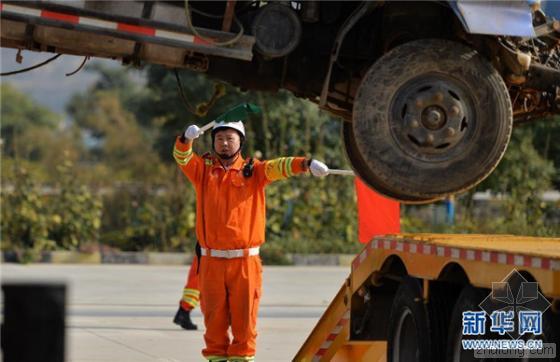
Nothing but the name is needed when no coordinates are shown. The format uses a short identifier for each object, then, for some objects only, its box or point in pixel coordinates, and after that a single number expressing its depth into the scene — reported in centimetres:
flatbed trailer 1122
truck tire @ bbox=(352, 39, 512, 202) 1316
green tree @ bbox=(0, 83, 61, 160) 9939
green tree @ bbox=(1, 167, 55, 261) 3279
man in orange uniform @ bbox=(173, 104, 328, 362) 1371
